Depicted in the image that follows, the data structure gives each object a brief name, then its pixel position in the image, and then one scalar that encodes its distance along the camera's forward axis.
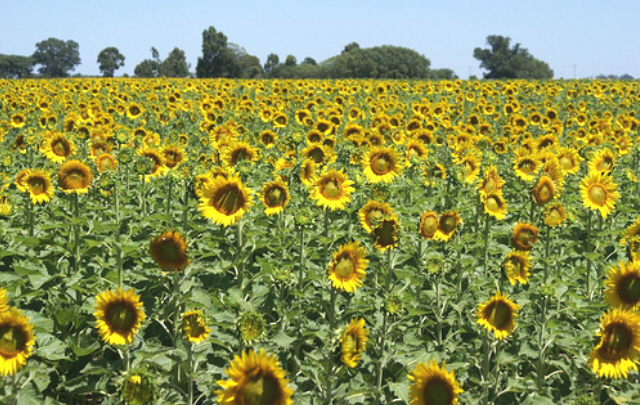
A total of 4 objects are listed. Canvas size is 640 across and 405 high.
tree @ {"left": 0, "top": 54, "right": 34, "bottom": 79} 127.29
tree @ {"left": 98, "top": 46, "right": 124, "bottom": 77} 123.23
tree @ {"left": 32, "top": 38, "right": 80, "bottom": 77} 153.00
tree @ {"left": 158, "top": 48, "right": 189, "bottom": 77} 84.94
